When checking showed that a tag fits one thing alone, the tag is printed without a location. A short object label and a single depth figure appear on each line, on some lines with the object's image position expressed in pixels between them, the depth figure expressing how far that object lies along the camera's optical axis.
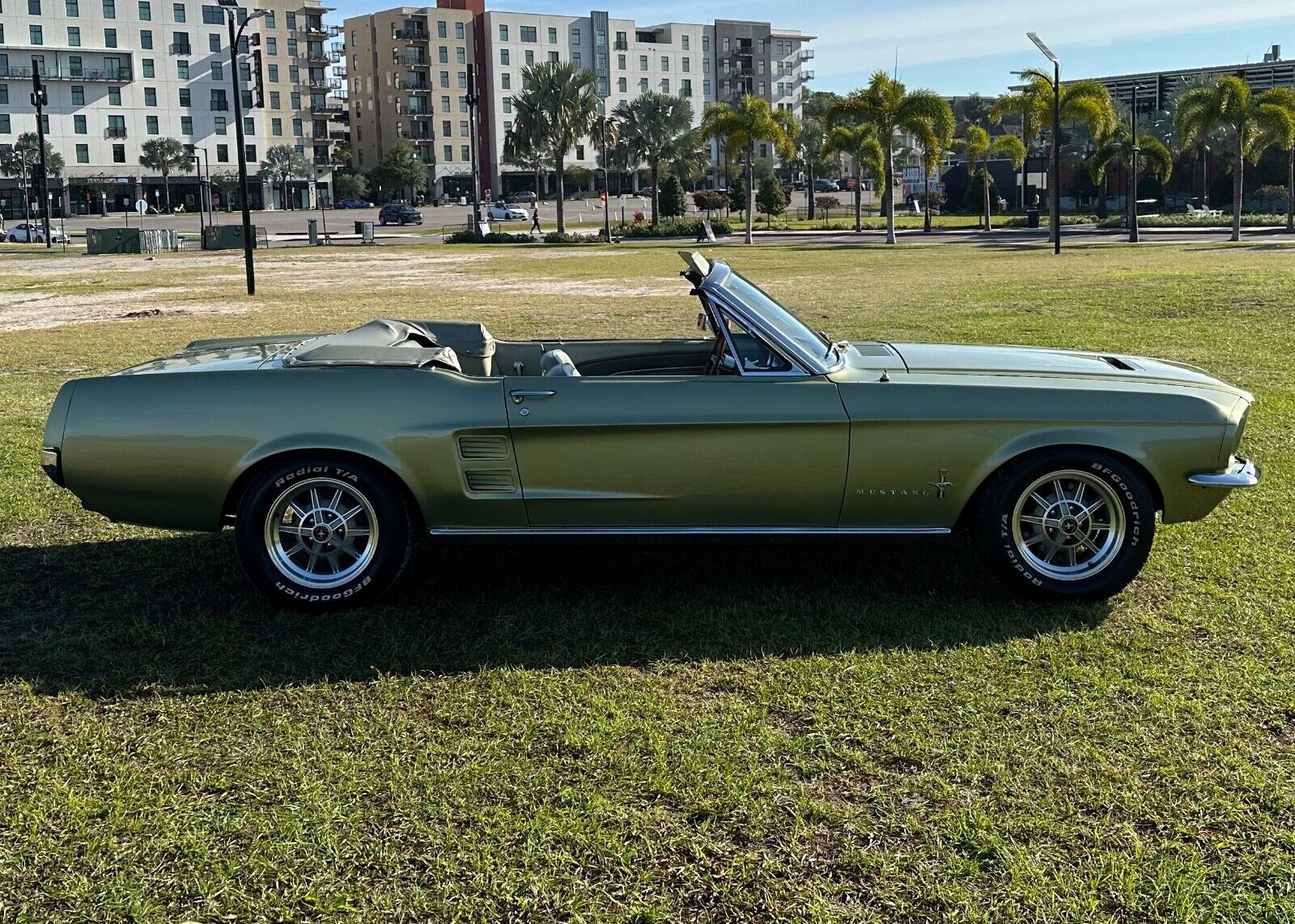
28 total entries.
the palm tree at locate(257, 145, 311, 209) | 111.19
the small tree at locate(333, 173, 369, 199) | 118.56
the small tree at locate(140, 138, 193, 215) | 103.81
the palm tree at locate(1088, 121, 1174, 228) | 57.25
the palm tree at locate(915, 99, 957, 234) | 48.56
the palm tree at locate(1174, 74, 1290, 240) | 45.97
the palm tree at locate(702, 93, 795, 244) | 55.56
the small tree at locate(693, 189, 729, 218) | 76.94
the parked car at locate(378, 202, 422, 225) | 84.94
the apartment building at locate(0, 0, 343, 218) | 101.25
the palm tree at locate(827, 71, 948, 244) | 48.38
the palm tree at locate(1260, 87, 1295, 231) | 45.84
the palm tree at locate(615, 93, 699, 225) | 80.56
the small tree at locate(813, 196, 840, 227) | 78.12
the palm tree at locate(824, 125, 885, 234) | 56.41
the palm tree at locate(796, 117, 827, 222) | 111.56
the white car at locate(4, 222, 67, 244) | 64.12
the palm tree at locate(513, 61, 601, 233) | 67.06
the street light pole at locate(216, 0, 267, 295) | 24.97
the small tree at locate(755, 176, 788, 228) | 70.69
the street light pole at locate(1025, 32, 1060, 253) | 37.19
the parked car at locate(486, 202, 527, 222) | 90.69
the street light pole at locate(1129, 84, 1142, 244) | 46.03
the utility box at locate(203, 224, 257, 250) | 51.81
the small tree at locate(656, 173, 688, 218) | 63.12
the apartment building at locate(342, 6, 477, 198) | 125.19
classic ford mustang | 5.09
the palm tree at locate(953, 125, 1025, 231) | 58.50
